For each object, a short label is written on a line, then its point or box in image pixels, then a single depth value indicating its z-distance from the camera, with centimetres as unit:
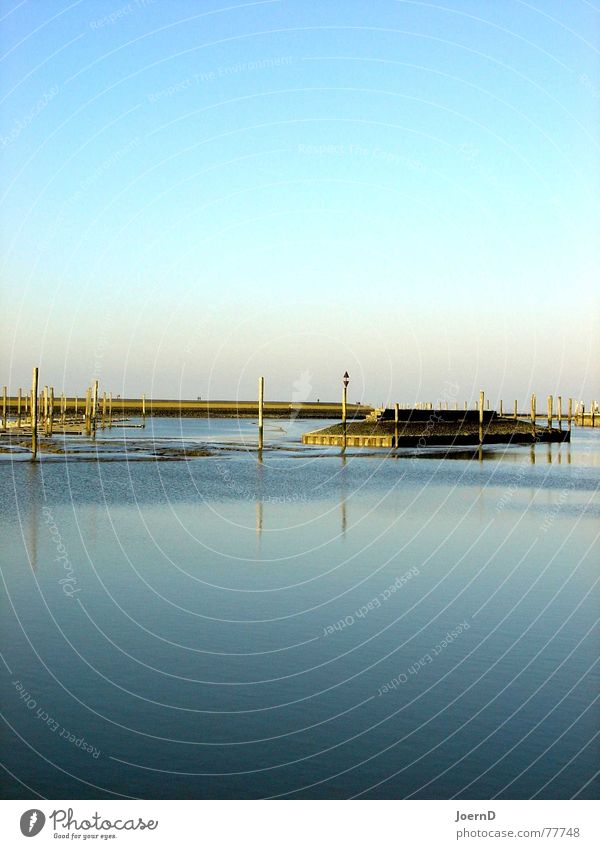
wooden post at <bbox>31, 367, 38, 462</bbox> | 5184
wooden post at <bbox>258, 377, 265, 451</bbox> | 6348
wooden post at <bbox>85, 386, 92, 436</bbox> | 8588
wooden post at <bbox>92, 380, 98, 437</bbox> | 7948
